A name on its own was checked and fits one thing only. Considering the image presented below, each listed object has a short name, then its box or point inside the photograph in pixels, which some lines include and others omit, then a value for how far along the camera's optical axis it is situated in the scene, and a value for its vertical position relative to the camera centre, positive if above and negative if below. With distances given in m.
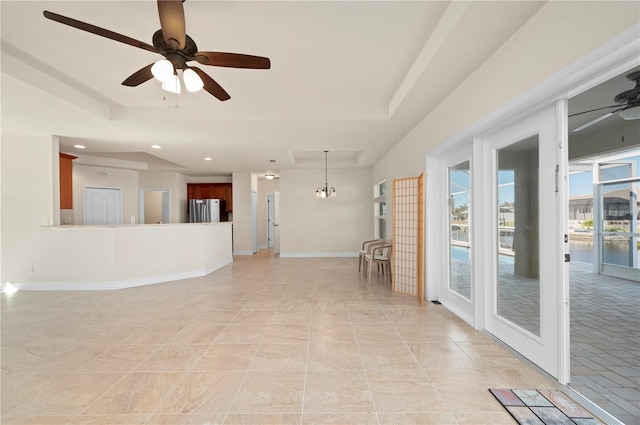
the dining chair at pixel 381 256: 5.03 -0.91
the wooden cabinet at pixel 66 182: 5.32 +0.69
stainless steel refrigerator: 8.65 +0.09
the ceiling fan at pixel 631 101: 2.31 +1.11
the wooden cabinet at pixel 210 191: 9.02 +0.77
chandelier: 7.13 +0.61
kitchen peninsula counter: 4.54 -0.81
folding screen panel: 3.87 -0.40
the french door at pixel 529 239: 1.88 -0.26
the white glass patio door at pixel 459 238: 3.05 -0.36
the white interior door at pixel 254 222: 8.76 -0.35
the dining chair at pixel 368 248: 5.40 -0.80
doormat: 1.57 -1.29
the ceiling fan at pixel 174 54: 1.63 +1.21
